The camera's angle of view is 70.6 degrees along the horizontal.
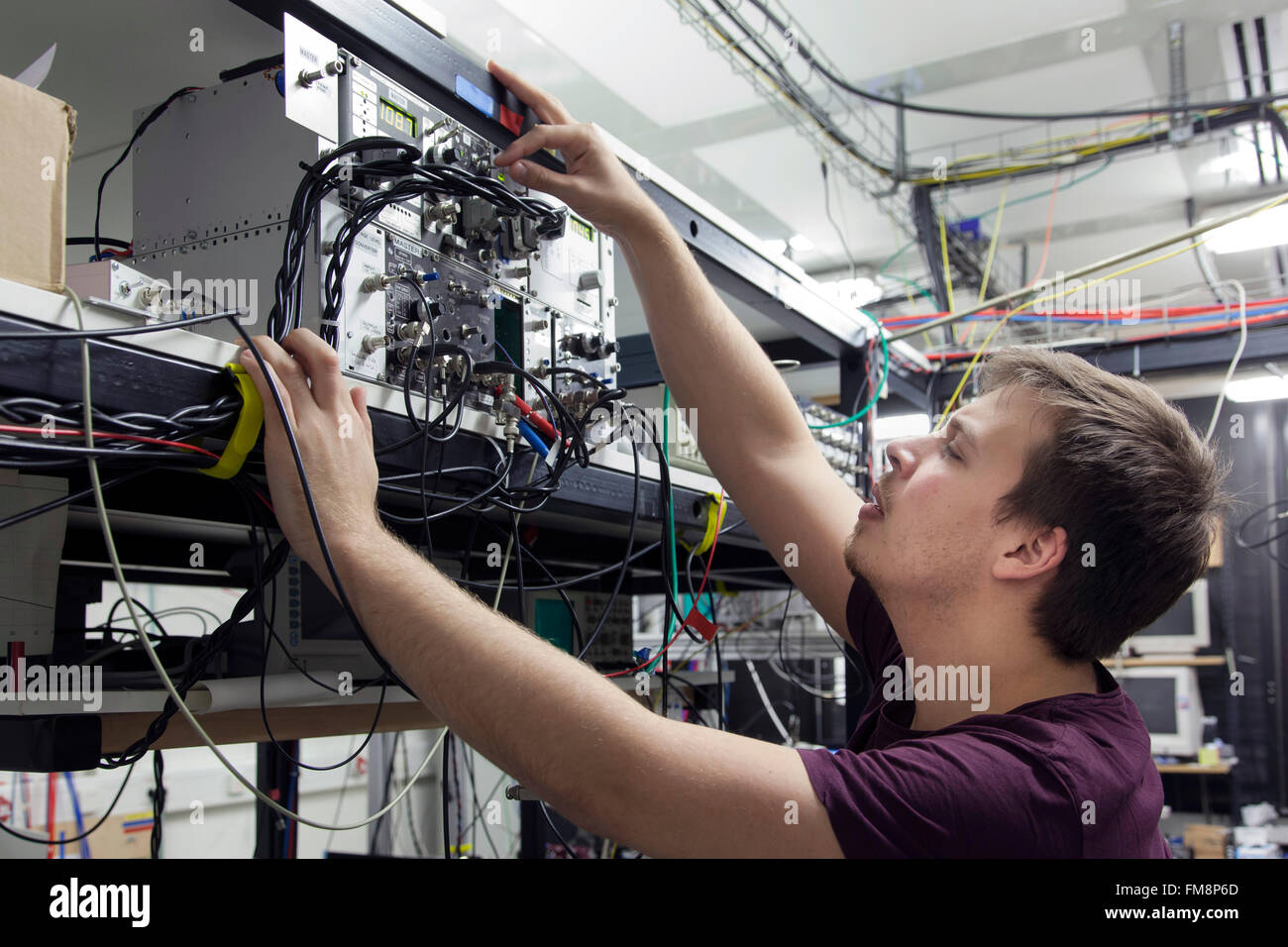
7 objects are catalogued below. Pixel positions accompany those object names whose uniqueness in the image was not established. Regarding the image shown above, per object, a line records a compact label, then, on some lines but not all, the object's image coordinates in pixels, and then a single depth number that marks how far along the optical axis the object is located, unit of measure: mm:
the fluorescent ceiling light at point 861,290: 4312
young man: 688
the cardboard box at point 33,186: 620
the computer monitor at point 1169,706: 4027
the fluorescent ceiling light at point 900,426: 2641
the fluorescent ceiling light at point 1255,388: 2406
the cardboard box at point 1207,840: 3779
